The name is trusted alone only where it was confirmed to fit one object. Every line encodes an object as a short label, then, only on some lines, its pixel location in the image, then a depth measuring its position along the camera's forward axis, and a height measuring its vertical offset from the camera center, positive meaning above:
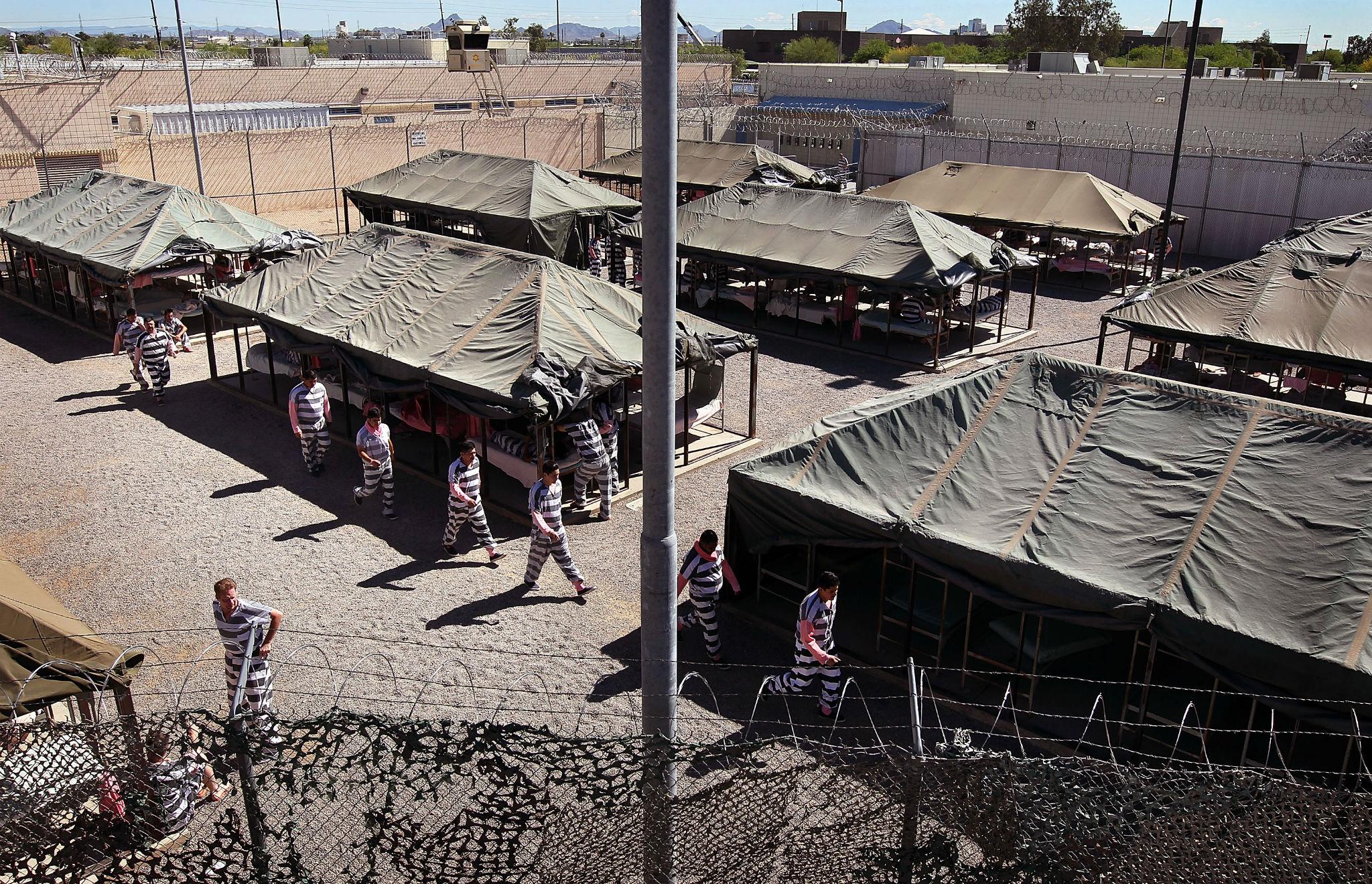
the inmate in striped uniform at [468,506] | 11.58 -4.38
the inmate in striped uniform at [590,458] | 12.95 -4.33
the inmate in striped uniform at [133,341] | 17.05 -4.00
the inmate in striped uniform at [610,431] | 13.47 -4.17
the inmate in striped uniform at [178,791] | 6.63 -4.37
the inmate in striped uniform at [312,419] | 13.77 -4.19
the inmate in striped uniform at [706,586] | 9.88 -4.40
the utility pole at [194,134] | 25.63 -1.36
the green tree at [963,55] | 78.62 +2.21
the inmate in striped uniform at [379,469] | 12.62 -4.37
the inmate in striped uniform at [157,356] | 16.75 -4.13
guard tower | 47.09 +0.88
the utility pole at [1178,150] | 20.64 -1.21
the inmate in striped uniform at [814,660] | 8.88 -4.61
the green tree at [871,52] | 86.25 +2.57
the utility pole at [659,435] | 5.17 -1.77
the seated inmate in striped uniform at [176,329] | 19.69 -4.38
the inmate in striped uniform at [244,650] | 8.20 -4.18
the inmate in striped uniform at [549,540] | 10.84 -4.45
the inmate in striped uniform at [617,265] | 25.69 -4.18
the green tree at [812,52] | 90.25 +2.61
